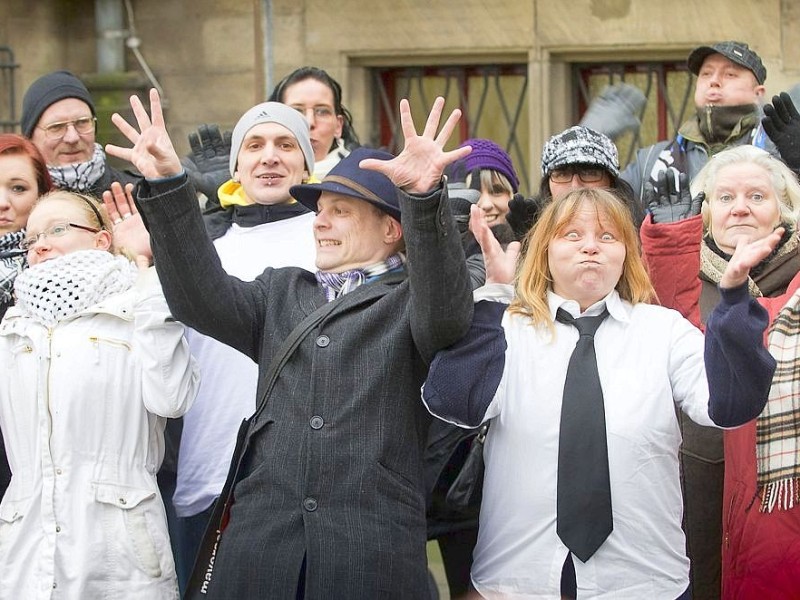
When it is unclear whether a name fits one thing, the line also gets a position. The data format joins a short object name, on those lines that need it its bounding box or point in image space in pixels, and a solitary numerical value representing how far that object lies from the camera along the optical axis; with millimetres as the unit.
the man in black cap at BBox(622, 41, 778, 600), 9376
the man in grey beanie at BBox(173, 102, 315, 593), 7760
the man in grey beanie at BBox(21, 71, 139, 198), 9119
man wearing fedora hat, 6310
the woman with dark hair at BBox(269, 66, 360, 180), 9684
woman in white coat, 7022
